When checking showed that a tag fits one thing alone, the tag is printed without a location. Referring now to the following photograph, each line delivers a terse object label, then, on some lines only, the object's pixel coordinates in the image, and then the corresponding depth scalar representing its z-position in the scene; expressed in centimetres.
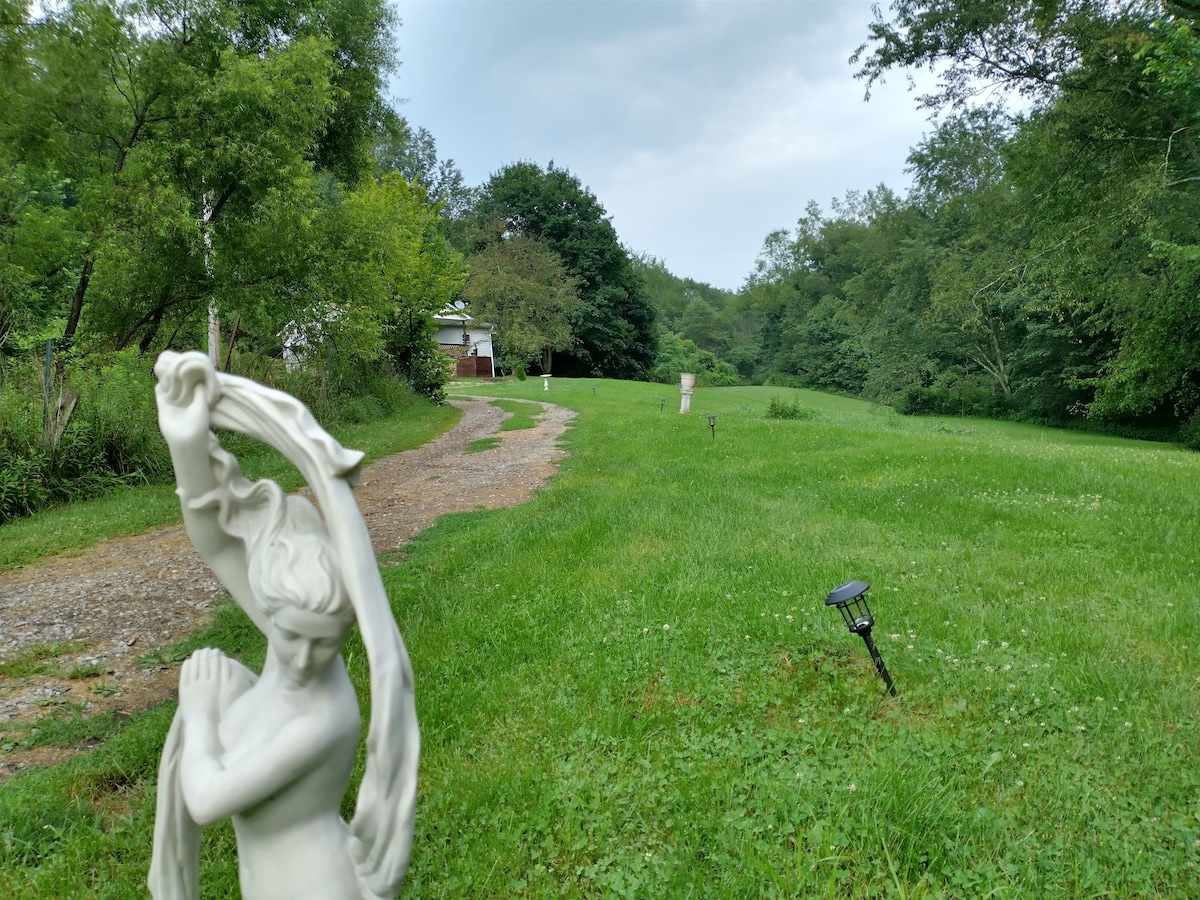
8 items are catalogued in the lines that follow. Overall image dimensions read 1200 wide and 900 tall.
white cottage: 3922
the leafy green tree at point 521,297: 3497
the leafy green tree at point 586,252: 4203
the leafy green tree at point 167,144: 853
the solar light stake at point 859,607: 283
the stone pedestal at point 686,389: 1670
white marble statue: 118
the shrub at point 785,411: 1697
